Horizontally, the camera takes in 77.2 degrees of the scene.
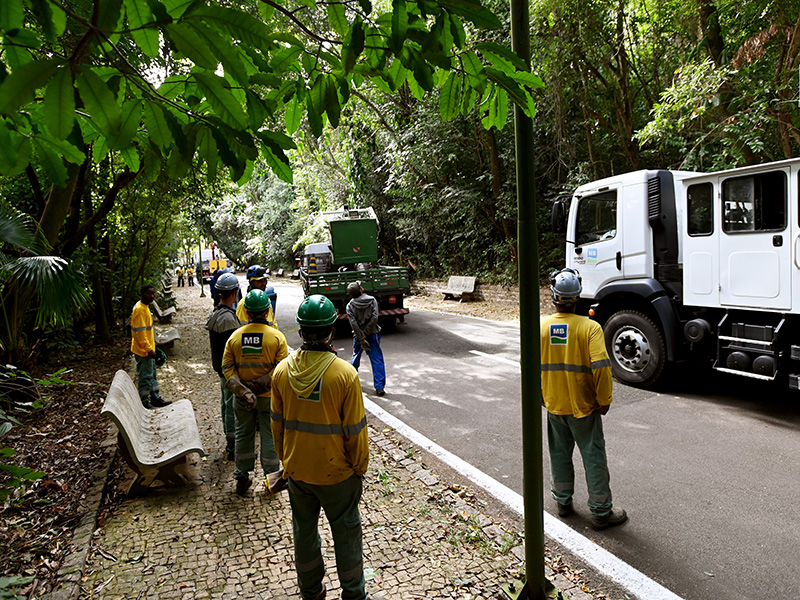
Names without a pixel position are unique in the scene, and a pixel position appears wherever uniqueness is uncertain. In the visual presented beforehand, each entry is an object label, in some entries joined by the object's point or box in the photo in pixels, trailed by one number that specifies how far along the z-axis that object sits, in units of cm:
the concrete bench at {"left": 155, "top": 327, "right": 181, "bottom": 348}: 1022
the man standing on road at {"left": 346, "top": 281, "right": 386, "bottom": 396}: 747
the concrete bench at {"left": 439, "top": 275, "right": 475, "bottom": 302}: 1773
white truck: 554
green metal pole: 247
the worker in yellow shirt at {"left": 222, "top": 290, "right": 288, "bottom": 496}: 432
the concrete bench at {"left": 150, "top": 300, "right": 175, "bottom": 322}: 1452
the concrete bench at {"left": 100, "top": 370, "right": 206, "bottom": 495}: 404
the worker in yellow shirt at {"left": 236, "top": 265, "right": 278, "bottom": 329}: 713
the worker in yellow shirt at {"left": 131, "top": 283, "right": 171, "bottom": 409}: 655
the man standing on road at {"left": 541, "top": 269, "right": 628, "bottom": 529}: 369
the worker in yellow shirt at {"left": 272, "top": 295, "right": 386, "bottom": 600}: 272
